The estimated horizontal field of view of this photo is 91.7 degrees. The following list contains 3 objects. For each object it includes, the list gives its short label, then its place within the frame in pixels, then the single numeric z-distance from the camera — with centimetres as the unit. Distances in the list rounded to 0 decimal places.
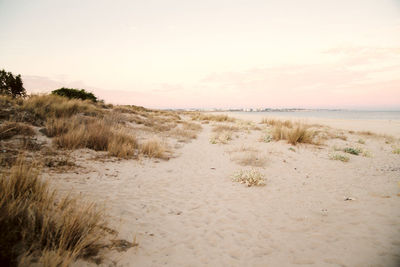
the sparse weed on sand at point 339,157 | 767
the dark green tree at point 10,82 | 1583
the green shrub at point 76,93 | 1842
